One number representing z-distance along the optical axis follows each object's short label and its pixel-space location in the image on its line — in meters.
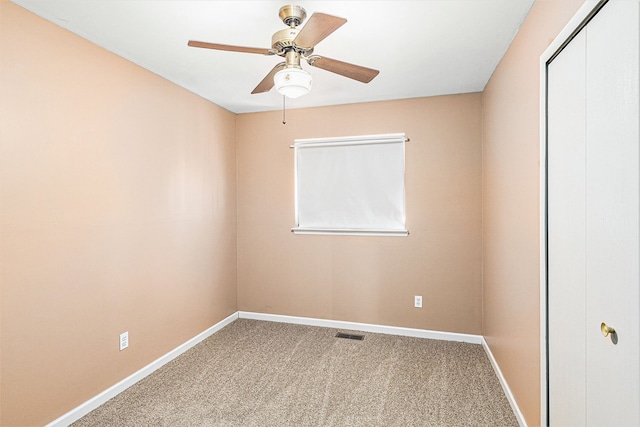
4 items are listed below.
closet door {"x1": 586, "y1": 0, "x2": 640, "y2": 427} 1.03
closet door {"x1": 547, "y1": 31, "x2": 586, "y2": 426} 1.37
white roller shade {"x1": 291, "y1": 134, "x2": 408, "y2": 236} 3.58
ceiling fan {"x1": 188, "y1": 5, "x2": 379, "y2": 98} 1.68
